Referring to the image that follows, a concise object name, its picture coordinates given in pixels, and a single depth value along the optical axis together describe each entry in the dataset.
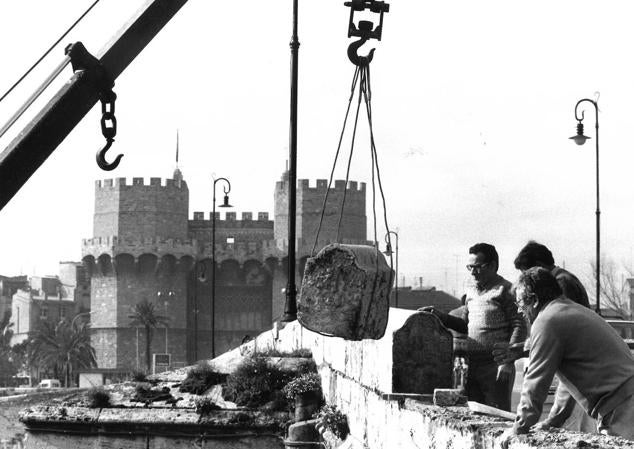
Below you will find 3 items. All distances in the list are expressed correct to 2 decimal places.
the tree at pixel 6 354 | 73.51
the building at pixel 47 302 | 90.89
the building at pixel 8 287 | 103.66
